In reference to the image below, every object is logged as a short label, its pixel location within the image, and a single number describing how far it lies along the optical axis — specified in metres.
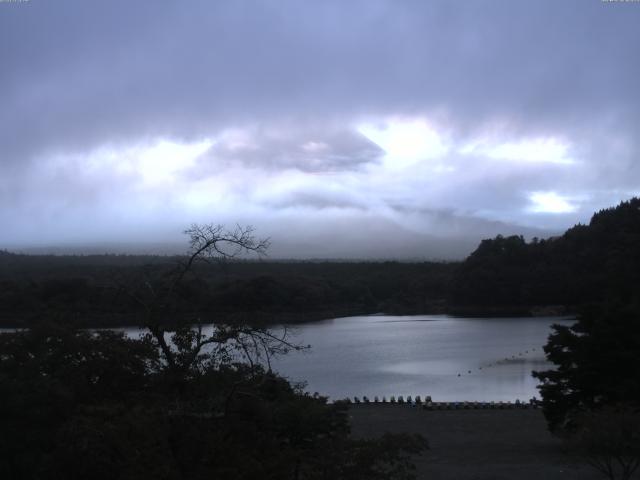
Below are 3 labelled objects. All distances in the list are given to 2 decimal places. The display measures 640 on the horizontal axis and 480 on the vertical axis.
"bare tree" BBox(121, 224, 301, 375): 7.27
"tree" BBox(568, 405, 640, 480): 11.43
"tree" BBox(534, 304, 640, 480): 16.38
